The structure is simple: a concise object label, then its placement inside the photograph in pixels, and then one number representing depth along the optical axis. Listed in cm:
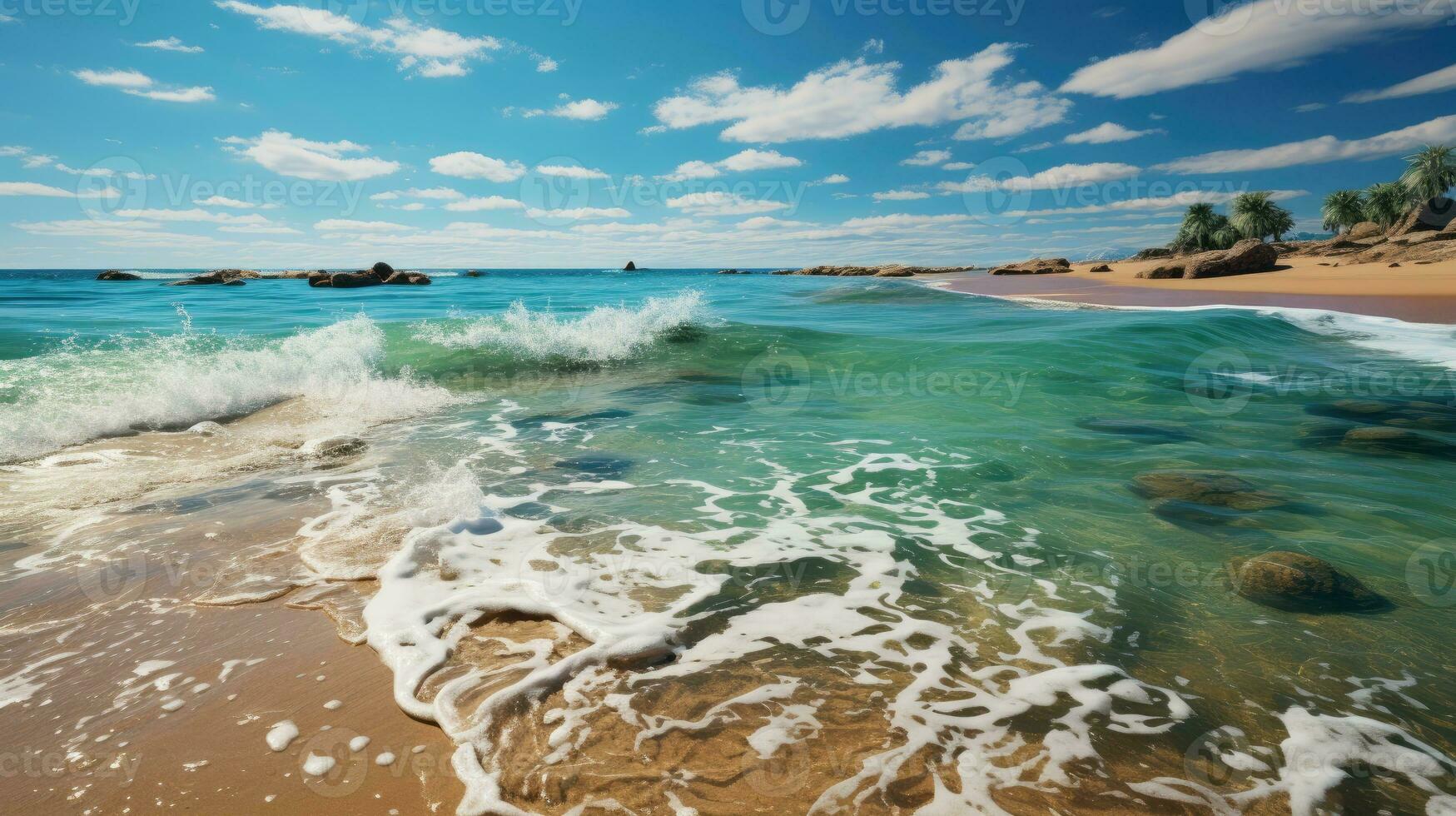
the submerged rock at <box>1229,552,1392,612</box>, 346
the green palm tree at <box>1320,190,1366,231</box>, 5997
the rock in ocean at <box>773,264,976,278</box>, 7154
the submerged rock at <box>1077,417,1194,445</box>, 693
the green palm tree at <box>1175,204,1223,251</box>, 6388
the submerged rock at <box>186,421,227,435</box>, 746
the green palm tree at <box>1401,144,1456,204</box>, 4866
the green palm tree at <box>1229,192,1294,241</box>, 5753
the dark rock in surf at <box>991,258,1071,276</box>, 5300
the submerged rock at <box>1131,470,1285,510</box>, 495
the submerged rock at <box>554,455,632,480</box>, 596
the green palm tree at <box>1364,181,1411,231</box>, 5497
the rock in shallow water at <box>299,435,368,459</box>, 646
